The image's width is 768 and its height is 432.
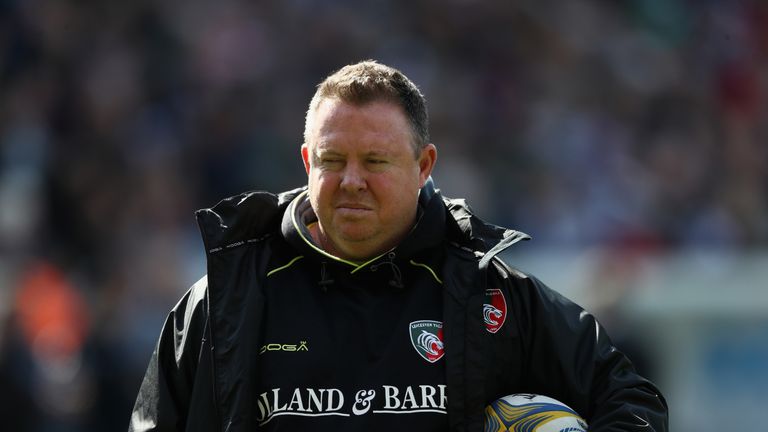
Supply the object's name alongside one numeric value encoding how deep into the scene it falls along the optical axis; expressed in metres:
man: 7.87
